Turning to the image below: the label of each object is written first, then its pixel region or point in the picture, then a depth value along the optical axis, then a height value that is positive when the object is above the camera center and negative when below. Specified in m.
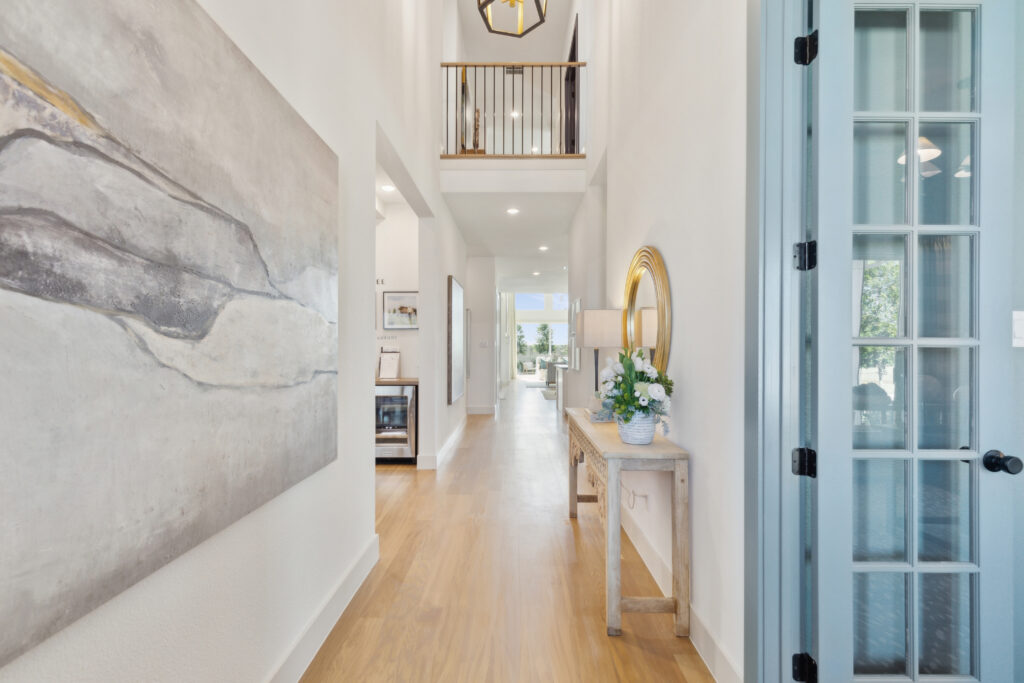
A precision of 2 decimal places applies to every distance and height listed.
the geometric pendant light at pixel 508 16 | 6.91 +4.78
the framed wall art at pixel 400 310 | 5.52 +0.36
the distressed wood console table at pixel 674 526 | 2.11 -0.81
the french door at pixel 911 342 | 1.50 +0.00
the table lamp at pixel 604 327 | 3.35 +0.10
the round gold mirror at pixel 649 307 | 2.53 +0.21
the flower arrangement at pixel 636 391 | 2.20 -0.22
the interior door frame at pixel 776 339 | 1.56 +0.01
